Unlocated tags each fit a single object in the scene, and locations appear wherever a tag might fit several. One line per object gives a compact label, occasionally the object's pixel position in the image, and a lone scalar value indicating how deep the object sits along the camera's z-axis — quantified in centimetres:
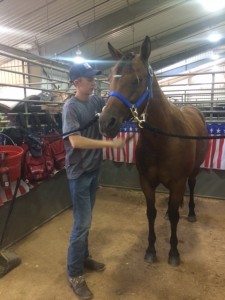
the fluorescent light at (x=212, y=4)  730
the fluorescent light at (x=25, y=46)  717
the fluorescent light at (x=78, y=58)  726
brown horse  179
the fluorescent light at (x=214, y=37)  1144
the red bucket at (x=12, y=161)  226
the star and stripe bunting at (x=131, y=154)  270
